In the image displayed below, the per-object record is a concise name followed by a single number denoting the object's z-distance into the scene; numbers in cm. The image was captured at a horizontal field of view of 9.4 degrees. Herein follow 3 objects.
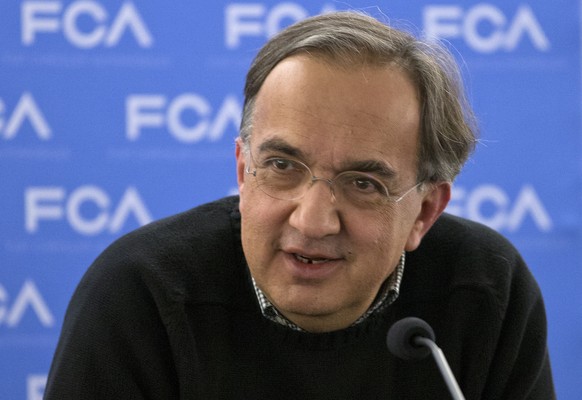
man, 249
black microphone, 240
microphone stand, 237
